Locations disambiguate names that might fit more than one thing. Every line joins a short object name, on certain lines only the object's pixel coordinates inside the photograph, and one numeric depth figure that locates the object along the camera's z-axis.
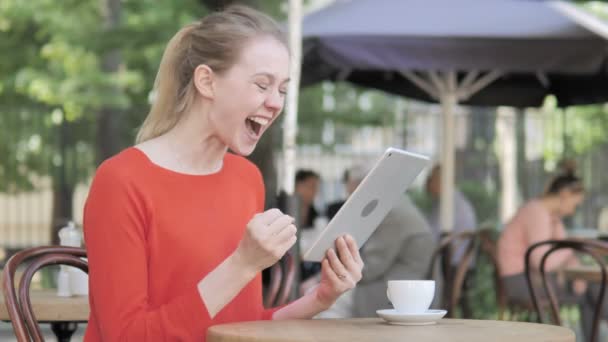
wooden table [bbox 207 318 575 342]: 3.34
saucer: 3.79
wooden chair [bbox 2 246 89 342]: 4.19
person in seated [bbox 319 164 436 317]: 10.11
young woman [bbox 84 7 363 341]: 3.59
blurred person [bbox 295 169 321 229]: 15.76
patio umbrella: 11.09
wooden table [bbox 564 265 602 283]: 9.04
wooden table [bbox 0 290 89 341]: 5.04
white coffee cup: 3.86
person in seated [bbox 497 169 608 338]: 11.60
